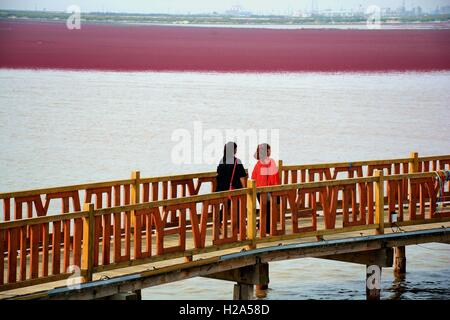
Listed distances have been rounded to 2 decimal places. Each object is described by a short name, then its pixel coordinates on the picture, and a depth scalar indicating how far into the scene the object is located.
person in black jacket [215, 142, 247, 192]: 20.53
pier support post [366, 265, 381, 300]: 21.96
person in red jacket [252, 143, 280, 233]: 20.64
